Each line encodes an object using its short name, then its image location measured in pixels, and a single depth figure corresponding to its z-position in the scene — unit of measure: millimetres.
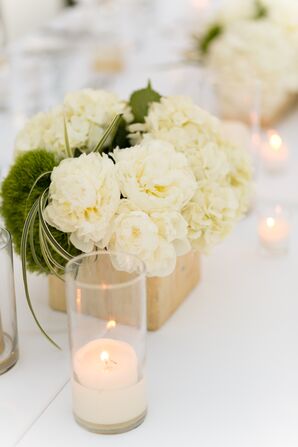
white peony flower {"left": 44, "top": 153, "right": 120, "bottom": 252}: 1105
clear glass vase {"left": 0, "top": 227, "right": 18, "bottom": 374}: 1143
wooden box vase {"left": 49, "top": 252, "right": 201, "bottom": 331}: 1256
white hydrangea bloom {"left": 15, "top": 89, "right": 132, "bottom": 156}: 1255
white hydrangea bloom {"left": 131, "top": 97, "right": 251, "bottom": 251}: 1196
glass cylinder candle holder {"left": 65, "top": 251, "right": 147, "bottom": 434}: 1053
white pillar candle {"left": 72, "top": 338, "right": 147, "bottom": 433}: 1067
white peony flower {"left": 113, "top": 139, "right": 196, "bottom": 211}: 1121
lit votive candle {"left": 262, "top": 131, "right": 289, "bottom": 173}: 1770
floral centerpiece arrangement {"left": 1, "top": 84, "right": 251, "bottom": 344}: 1116
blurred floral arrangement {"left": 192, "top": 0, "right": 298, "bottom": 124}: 1884
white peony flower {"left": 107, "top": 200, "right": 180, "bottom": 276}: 1112
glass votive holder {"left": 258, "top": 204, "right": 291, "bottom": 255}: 1451
